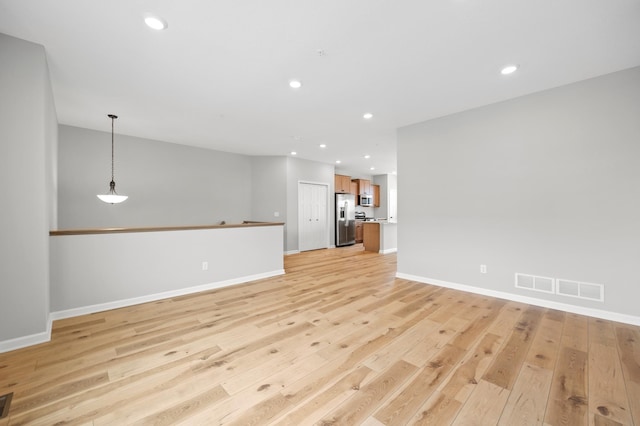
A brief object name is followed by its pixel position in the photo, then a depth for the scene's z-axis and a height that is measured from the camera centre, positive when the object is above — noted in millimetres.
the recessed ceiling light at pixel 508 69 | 2713 +1543
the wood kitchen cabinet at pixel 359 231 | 9695 -736
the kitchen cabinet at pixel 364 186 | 9890 +999
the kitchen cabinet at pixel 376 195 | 10750 +704
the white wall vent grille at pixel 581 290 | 2964 -938
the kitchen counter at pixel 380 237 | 7485 -749
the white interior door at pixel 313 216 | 7613 -137
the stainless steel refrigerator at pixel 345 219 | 8656 -260
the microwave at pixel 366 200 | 9913 +457
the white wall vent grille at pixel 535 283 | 3256 -937
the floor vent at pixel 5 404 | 1589 -1251
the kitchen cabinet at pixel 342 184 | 8859 +991
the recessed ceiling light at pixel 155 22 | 2051 +1557
